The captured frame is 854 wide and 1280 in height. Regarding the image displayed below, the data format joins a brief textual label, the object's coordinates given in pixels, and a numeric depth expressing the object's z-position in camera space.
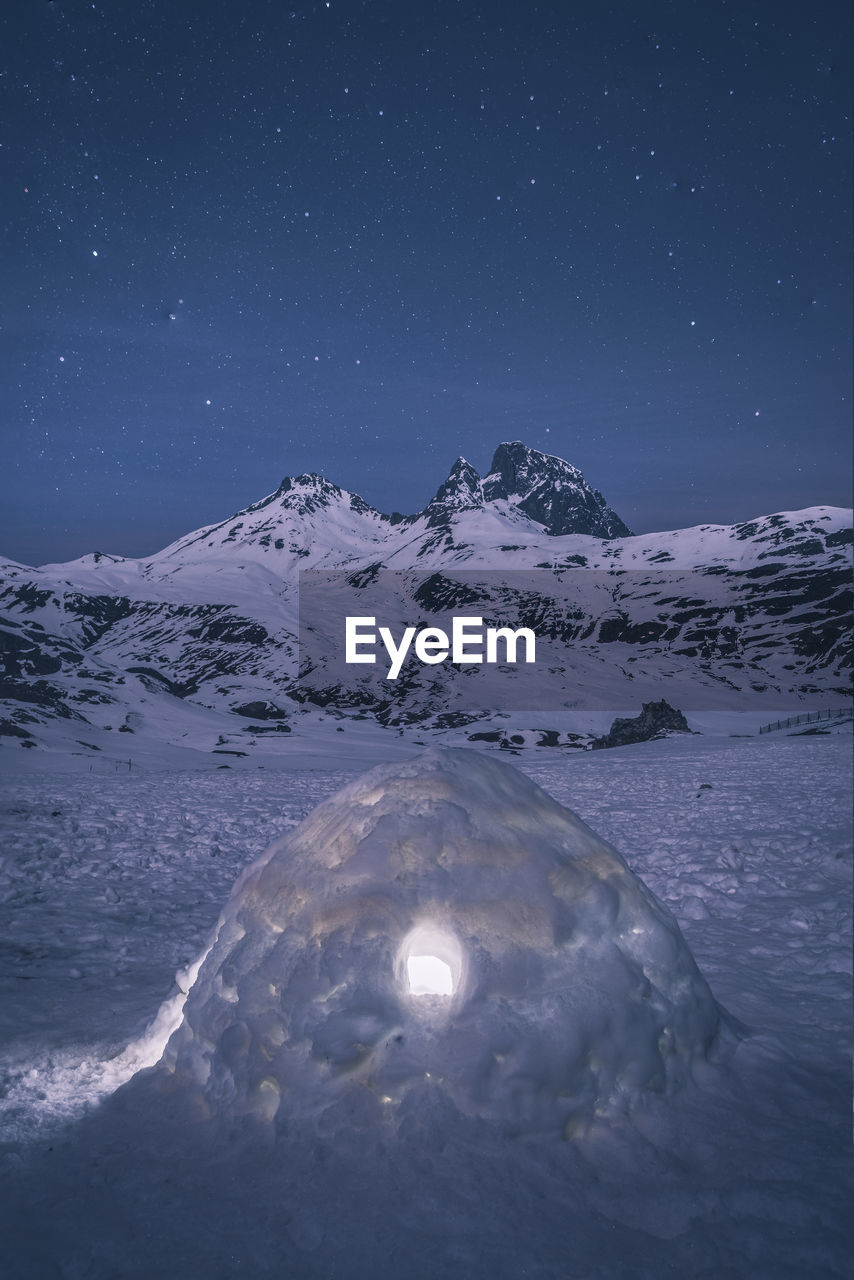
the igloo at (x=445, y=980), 2.95
